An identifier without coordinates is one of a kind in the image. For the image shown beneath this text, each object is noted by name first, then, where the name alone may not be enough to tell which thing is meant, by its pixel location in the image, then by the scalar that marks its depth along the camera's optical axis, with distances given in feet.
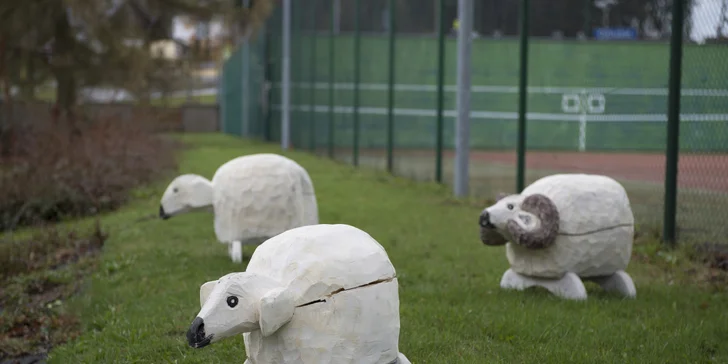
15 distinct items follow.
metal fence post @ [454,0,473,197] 43.60
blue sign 41.34
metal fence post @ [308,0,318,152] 73.31
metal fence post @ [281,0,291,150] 82.99
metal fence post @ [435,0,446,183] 47.03
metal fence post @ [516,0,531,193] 37.60
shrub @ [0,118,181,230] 39.06
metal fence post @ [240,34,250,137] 112.78
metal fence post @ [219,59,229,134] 146.82
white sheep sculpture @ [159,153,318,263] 24.07
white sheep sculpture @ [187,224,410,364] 11.96
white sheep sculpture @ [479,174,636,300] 20.18
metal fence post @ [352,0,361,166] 61.11
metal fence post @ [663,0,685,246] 28.07
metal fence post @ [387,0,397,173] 54.49
